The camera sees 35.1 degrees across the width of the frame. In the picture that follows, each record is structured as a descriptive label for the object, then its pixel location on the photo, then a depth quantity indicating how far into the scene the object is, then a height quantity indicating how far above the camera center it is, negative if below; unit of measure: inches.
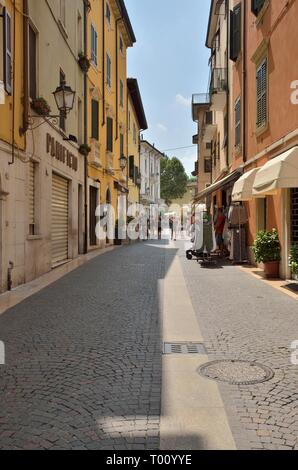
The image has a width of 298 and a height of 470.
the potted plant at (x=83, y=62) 697.0 +256.8
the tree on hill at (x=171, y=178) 3112.7 +368.9
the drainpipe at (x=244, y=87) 599.2 +187.6
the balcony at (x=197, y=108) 1197.0 +393.1
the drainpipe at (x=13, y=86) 386.0 +121.2
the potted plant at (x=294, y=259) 355.1 -19.7
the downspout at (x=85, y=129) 736.3 +166.7
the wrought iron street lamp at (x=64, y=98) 457.4 +132.7
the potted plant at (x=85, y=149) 716.7 +129.6
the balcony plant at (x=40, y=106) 439.2 +119.8
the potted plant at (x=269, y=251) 430.6 -16.3
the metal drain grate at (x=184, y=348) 206.8 -51.8
